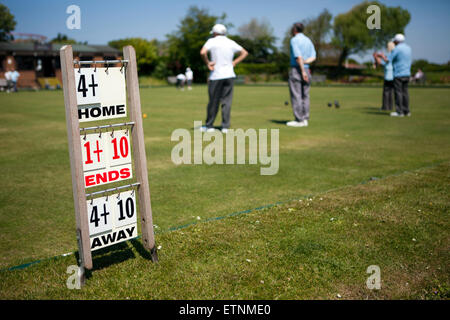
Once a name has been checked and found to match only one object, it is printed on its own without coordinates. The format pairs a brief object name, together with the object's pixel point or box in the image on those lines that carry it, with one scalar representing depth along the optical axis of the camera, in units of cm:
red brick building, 5003
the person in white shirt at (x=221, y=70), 980
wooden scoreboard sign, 288
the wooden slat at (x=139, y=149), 318
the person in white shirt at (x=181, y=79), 4075
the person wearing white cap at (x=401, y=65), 1345
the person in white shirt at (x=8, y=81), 3566
